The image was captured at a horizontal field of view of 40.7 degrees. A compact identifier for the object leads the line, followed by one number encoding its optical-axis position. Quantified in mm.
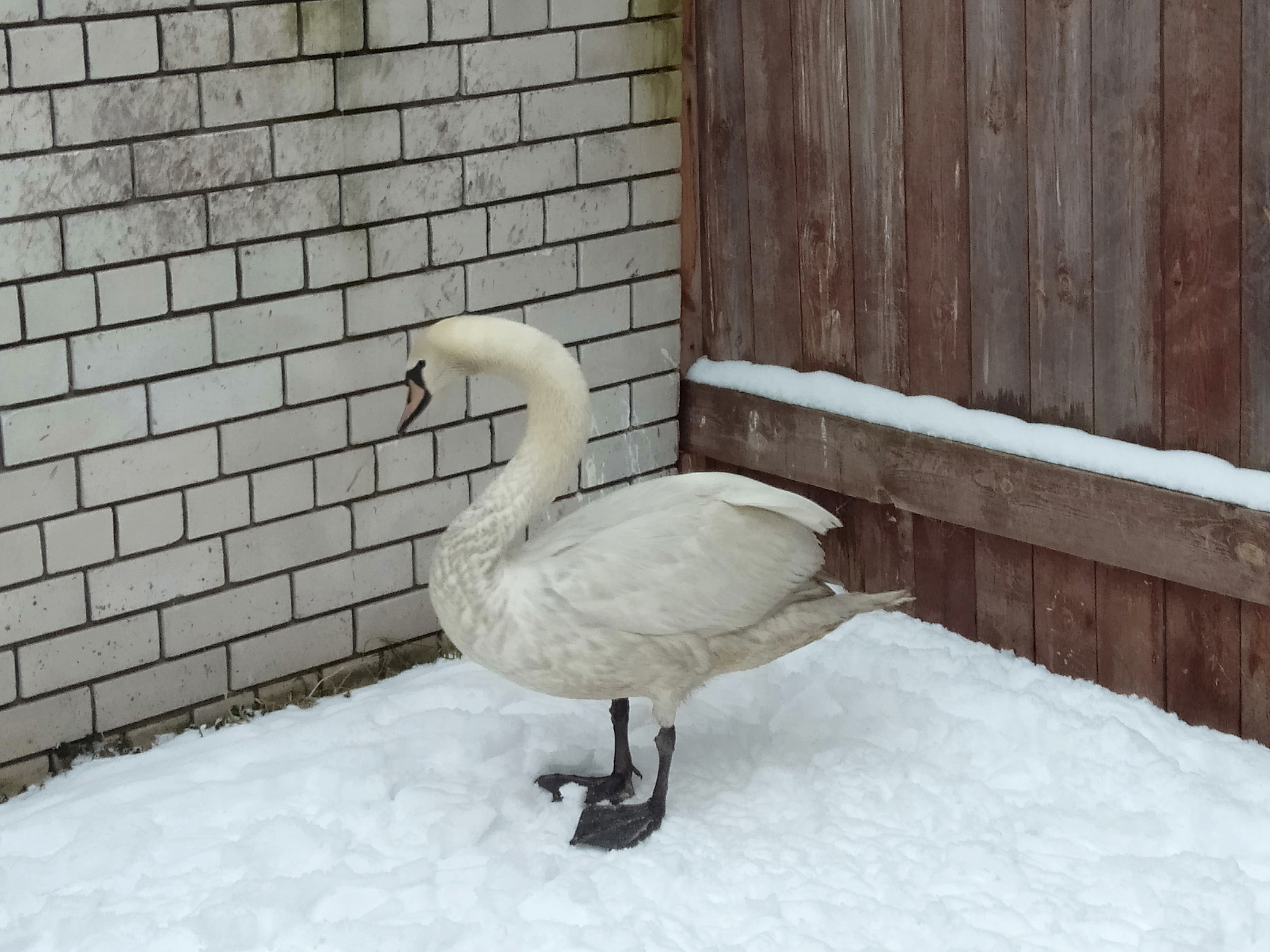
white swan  3701
